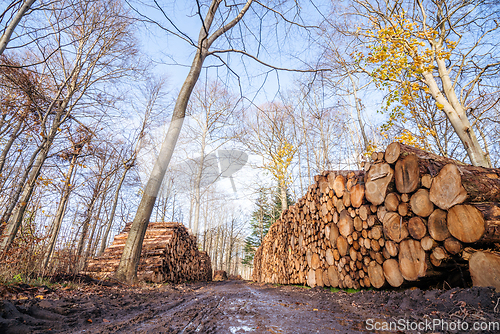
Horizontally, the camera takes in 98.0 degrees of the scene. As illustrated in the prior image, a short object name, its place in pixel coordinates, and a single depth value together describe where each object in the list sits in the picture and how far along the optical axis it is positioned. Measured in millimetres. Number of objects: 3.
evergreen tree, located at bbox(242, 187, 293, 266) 18372
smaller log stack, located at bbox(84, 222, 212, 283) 5414
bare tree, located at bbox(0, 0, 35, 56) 3006
